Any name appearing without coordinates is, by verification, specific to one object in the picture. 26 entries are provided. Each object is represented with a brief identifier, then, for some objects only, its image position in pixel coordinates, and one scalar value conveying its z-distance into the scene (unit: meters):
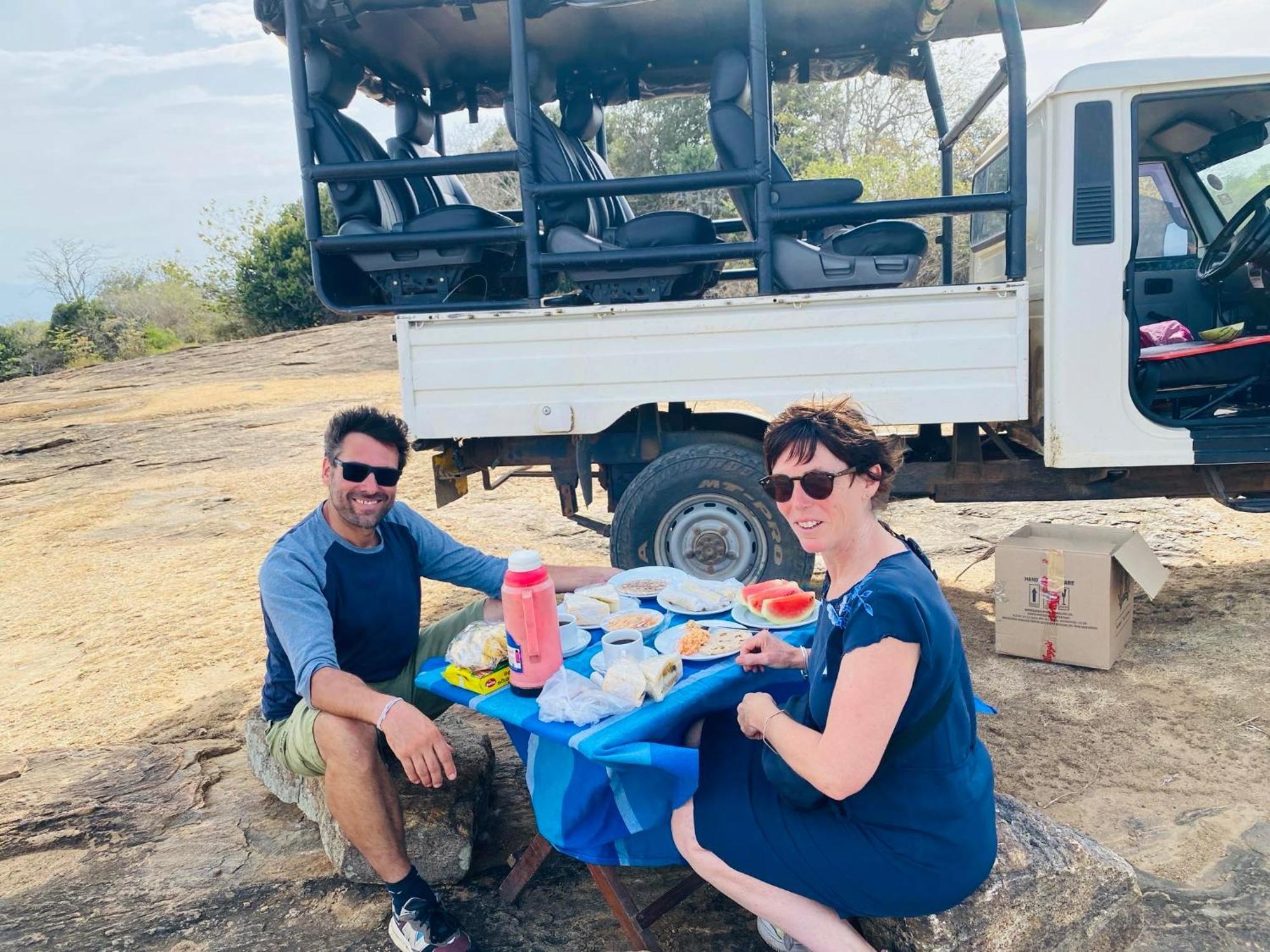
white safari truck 3.67
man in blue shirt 2.24
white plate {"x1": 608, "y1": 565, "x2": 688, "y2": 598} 2.81
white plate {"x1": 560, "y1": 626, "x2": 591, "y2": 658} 2.28
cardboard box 3.72
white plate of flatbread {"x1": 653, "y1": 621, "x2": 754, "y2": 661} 2.19
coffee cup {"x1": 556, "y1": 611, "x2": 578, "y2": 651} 2.32
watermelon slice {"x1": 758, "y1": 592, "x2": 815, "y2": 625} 2.39
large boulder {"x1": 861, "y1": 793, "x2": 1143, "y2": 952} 1.88
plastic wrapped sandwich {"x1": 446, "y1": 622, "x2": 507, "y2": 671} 2.21
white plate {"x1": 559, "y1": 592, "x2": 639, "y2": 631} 2.63
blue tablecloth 1.88
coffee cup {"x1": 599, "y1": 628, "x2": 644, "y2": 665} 2.14
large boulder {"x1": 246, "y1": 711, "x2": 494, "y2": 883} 2.56
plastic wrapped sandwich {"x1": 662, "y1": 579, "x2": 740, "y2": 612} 2.55
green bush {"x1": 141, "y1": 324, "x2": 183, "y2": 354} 21.73
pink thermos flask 1.98
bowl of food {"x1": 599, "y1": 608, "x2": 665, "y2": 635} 2.42
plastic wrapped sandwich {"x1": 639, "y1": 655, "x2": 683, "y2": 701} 2.00
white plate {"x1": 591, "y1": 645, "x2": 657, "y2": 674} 2.12
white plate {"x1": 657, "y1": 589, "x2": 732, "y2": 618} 2.51
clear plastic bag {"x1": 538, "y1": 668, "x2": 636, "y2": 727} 1.92
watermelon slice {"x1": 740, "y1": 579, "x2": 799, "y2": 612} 2.45
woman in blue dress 1.64
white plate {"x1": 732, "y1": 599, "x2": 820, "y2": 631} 2.37
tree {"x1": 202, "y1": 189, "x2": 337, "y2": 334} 19.12
